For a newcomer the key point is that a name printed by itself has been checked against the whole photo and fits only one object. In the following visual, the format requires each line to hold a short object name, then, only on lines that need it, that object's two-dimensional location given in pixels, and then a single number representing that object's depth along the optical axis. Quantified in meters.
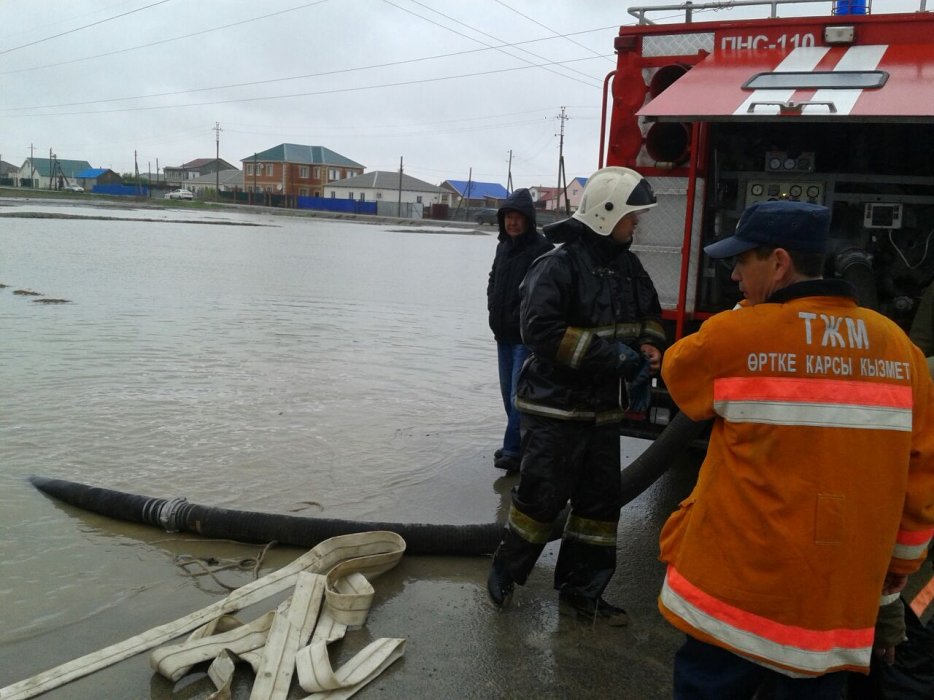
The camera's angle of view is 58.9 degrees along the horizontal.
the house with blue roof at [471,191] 108.81
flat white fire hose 3.00
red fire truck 4.41
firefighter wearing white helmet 3.42
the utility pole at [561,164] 61.19
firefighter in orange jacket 1.97
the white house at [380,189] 98.19
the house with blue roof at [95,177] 111.25
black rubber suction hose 4.17
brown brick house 99.69
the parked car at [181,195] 84.69
